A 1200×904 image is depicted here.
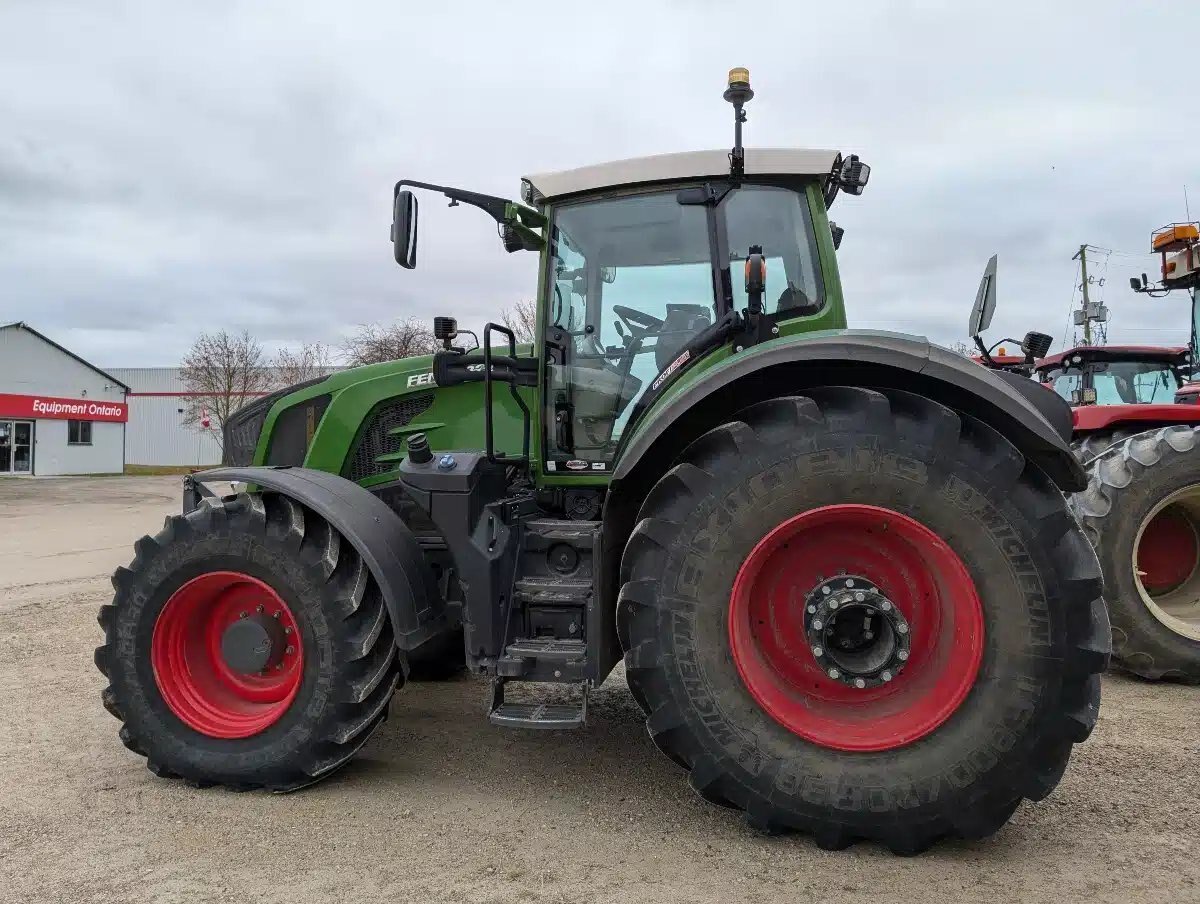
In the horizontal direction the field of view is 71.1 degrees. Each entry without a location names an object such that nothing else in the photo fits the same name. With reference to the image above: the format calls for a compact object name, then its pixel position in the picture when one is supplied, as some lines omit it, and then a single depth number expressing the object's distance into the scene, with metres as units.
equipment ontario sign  31.08
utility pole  32.50
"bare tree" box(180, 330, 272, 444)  38.28
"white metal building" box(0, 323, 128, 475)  31.52
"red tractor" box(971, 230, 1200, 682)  4.90
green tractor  2.75
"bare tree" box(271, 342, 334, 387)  38.06
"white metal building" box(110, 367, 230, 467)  43.56
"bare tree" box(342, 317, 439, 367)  23.94
